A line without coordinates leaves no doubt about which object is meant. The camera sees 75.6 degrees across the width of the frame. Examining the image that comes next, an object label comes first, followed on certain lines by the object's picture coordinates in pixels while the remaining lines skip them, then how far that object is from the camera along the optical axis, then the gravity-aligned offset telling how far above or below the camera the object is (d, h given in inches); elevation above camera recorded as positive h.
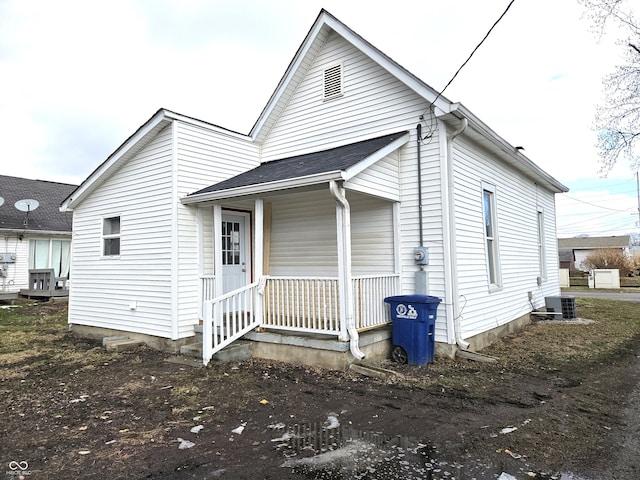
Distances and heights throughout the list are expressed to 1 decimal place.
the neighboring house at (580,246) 2086.6 +97.8
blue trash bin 253.4 -36.6
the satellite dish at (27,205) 639.8 +107.7
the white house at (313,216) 270.4 +42.1
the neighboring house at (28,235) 675.4 +67.0
